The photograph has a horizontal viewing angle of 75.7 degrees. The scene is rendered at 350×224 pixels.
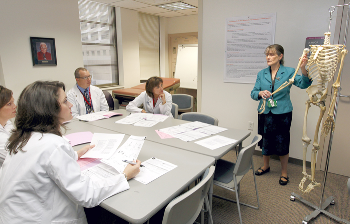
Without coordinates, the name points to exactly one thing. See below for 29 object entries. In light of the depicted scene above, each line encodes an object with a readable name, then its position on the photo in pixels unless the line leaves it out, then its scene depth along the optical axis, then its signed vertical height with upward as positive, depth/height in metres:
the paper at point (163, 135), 2.01 -0.59
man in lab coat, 3.01 -0.35
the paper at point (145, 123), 2.38 -0.57
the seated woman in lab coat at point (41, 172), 1.00 -0.45
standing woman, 2.46 -0.41
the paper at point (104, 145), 1.56 -0.57
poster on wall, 3.03 +0.34
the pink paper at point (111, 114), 2.74 -0.54
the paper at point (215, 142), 1.81 -0.60
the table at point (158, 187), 1.05 -0.63
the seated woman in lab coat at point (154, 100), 2.98 -0.42
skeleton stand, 1.95 -1.29
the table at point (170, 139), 1.73 -0.60
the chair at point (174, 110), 3.15 -0.57
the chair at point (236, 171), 1.77 -0.90
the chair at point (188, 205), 1.07 -0.69
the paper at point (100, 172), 1.27 -0.60
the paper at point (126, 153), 1.41 -0.57
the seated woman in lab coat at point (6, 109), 1.82 -0.31
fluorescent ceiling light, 5.03 +1.44
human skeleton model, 1.78 -0.06
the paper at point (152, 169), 1.31 -0.62
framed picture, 3.95 +0.34
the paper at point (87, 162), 1.43 -0.60
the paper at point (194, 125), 2.31 -0.58
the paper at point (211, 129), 2.14 -0.59
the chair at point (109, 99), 4.24 -0.55
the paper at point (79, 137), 1.87 -0.58
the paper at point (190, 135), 1.97 -0.59
